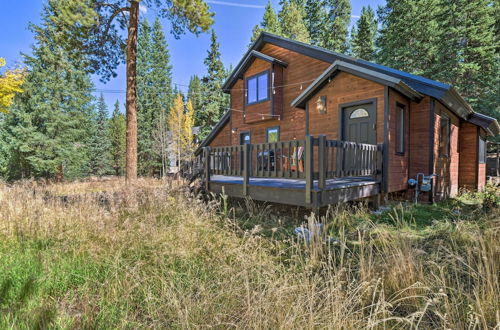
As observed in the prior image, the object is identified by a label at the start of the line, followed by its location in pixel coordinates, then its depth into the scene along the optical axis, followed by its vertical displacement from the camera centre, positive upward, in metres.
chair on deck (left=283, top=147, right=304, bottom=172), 8.46 -0.08
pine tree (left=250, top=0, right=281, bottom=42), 21.62 +12.94
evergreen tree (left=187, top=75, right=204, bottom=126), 27.67 +6.99
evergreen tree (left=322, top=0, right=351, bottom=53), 24.73 +14.04
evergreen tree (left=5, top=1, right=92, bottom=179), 18.77 +3.49
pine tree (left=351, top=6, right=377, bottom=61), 23.75 +12.21
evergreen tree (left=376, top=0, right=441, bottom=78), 17.66 +9.56
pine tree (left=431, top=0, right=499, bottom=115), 16.42 +7.83
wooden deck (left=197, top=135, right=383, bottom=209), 4.84 -0.37
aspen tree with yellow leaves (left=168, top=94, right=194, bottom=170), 26.34 +3.17
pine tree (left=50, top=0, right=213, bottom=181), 8.45 +4.98
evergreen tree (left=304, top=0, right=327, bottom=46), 25.22 +15.09
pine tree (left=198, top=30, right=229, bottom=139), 26.14 +8.00
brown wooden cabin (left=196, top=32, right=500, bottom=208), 5.52 +1.08
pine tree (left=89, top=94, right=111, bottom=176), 29.77 +0.47
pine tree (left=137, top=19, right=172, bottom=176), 27.92 +8.19
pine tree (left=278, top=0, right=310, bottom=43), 21.73 +12.36
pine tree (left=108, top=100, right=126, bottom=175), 30.20 +1.78
